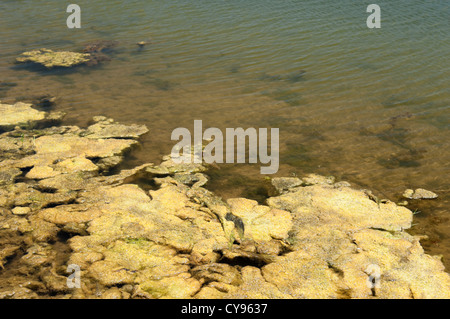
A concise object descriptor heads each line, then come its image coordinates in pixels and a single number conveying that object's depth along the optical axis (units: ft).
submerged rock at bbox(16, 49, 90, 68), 28.27
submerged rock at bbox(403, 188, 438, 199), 15.55
